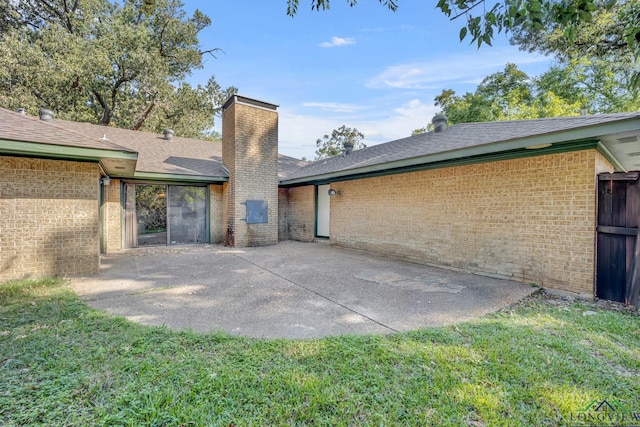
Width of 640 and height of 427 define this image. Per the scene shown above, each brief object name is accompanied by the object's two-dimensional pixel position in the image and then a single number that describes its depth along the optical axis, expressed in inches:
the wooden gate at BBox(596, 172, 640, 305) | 156.6
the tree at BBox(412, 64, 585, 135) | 693.3
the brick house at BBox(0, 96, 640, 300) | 179.8
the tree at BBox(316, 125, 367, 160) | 1211.9
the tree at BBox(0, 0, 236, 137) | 528.1
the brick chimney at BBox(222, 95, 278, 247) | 376.8
